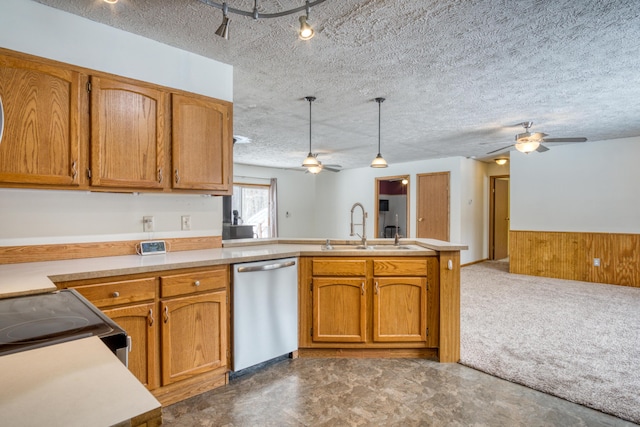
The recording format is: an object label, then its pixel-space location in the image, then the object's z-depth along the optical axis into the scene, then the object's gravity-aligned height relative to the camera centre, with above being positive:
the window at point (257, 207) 8.70 +0.18
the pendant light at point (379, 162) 3.95 +0.59
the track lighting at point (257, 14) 1.85 +1.12
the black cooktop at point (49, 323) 0.92 -0.34
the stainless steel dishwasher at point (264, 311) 2.46 -0.72
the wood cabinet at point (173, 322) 1.94 -0.67
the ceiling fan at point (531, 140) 4.22 +0.91
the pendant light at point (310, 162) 4.15 +0.62
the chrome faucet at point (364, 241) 3.18 -0.25
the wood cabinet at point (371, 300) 2.86 -0.71
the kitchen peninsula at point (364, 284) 2.37 -0.55
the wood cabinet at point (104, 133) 1.92 +0.52
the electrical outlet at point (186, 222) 2.79 -0.07
